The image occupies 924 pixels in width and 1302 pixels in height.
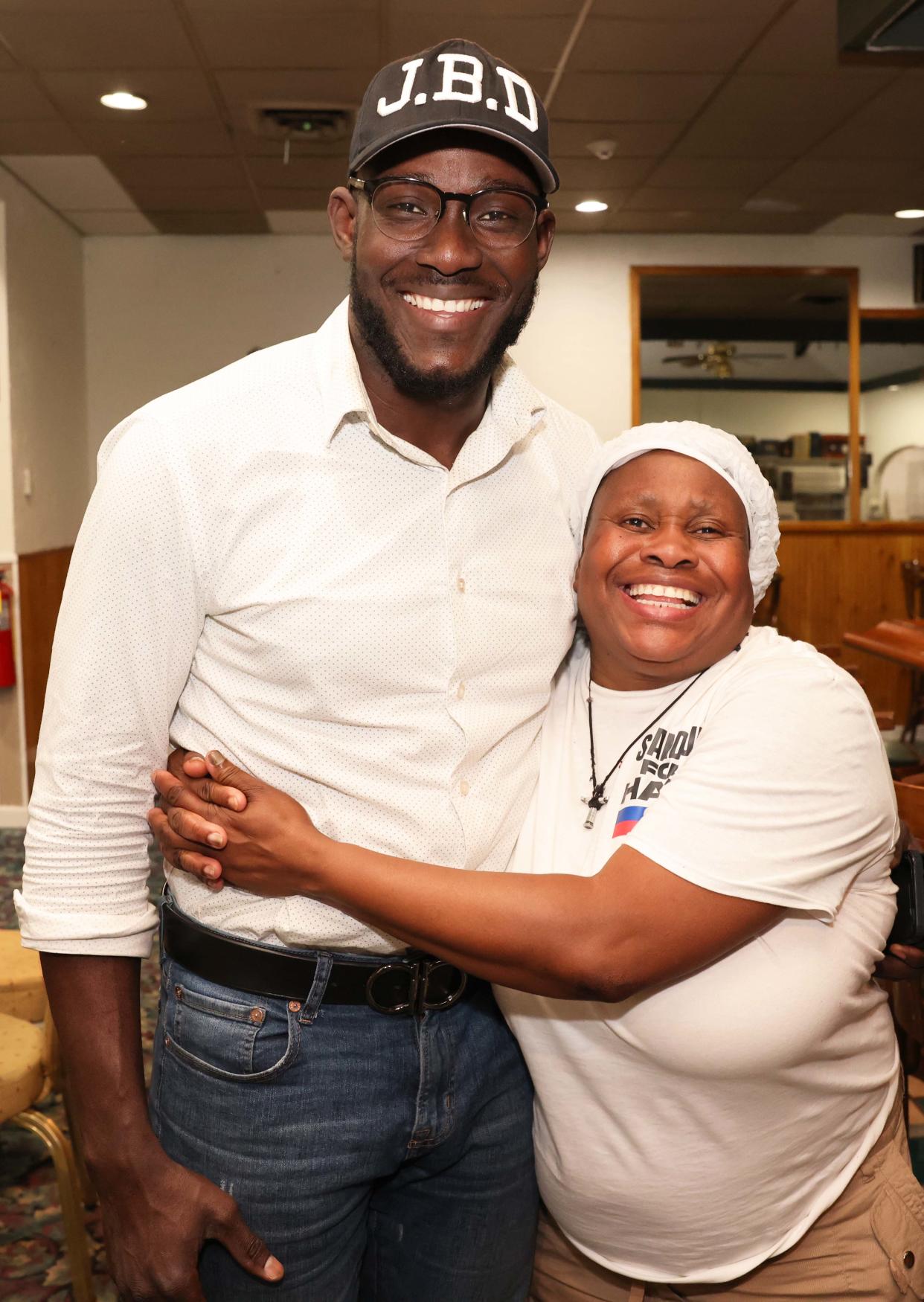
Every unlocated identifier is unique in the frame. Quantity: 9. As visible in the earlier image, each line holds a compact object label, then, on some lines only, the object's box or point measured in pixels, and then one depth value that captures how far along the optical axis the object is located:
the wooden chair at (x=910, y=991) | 1.62
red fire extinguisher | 6.06
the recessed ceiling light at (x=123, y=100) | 5.13
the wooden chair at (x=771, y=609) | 8.05
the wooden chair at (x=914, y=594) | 7.77
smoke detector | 5.80
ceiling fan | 8.21
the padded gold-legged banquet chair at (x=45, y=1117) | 2.24
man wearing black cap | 1.28
